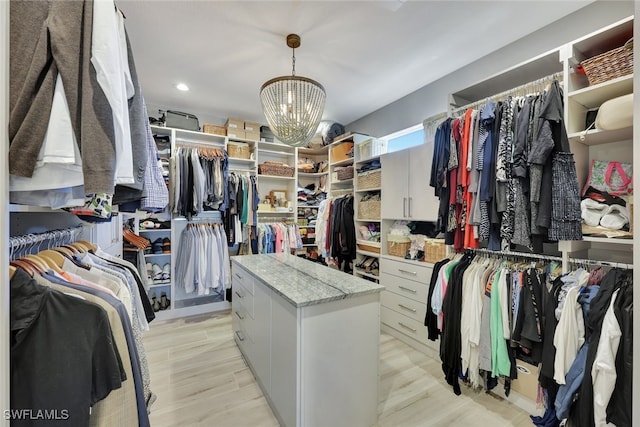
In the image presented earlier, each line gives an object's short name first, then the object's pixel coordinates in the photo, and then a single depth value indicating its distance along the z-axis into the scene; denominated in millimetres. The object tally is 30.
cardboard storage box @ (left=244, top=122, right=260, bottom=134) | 3747
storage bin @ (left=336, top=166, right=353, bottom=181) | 3627
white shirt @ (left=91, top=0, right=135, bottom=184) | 687
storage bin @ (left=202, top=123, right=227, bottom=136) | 3562
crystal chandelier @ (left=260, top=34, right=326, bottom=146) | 1791
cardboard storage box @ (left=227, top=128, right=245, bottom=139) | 3643
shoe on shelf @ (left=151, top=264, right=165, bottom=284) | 3277
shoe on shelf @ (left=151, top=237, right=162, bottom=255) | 3291
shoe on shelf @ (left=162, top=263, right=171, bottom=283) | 3334
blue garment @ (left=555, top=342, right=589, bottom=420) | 1370
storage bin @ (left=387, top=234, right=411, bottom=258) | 2782
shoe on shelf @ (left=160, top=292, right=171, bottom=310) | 3307
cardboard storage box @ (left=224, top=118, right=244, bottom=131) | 3654
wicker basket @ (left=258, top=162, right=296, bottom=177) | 3791
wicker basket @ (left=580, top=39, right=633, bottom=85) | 1377
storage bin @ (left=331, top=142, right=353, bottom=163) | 3682
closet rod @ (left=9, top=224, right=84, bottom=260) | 986
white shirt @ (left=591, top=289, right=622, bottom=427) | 1237
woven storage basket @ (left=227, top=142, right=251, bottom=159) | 3641
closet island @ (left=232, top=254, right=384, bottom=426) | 1408
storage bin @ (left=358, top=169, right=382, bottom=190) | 3156
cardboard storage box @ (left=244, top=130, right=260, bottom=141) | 3740
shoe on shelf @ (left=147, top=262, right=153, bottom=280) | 3244
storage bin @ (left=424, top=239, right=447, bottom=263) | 2378
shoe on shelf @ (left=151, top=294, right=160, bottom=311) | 3266
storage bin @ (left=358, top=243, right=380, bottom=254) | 3145
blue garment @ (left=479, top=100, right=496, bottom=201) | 1688
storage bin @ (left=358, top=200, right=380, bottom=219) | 3162
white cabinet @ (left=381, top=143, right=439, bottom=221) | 2504
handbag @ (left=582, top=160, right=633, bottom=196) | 1510
